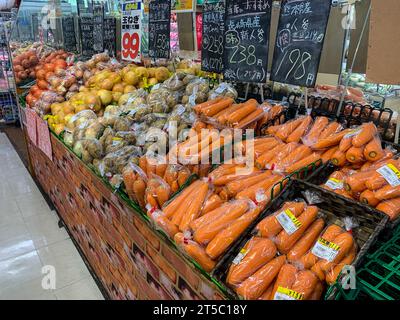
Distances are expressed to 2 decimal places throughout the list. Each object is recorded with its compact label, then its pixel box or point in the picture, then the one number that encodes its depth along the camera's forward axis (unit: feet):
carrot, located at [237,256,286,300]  3.68
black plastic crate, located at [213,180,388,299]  3.74
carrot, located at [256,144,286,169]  5.56
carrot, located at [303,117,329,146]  5.69
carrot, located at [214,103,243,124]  6.82
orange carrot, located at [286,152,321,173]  5.26
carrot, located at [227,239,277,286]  3.86
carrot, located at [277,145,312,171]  5.35
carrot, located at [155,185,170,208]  5.57
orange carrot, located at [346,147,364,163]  4.98
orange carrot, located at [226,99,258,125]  6.71
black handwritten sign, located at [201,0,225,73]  8.39
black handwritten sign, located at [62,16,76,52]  17.56
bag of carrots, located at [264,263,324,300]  3.52
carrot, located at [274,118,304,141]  6.08
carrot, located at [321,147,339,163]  5.44
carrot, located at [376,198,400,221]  4.04
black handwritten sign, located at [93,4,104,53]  13.84
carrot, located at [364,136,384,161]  4.83
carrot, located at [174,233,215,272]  4.23
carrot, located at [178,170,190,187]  5.79
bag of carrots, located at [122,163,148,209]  5.87
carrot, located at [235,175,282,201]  4.87
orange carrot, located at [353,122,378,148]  5.01
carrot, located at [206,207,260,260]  4.24
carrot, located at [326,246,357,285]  3.56
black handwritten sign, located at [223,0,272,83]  6.97
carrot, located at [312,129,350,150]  5.40
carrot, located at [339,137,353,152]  5.14
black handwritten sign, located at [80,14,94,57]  15.08
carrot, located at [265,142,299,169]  5.45
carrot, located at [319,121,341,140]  5.66
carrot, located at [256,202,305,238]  4.24
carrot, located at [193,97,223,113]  7.29
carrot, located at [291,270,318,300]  3.51
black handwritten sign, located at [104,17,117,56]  13.50
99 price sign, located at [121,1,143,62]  10.89
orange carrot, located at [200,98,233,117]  7.17
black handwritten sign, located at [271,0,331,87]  5.95
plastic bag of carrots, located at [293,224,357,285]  3.65
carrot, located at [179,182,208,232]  4.81
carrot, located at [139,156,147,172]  6.35
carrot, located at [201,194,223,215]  4.98
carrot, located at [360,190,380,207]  4.27
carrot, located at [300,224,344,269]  3.85
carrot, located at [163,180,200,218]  5.12
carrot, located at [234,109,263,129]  6.68
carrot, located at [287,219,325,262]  4.01
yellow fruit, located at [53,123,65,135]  10.15
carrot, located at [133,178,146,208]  5.85
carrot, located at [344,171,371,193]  4.42
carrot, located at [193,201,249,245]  4.41
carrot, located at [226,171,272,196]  5.12
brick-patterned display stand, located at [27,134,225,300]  4.83
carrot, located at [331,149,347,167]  5.17
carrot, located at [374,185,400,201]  4.18
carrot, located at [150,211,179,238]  4.84
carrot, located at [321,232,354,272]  3.67
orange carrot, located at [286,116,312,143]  5.94
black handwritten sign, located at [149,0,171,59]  10.21
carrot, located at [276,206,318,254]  4.15
